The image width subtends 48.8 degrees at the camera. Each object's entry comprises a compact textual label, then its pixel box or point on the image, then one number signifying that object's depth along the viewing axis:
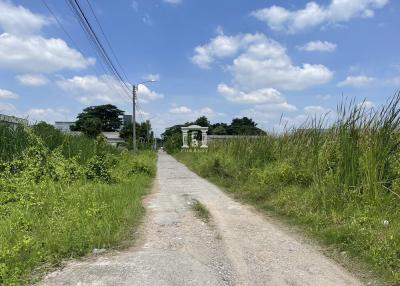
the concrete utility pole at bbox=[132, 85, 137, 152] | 35.78
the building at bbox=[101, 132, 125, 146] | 80.22
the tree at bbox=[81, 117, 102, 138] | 70.61
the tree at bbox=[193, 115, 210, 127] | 82.49
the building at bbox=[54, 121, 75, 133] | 76.24
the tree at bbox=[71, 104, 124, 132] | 90.71
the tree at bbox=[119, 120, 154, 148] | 80.69
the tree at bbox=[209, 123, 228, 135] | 69.94
